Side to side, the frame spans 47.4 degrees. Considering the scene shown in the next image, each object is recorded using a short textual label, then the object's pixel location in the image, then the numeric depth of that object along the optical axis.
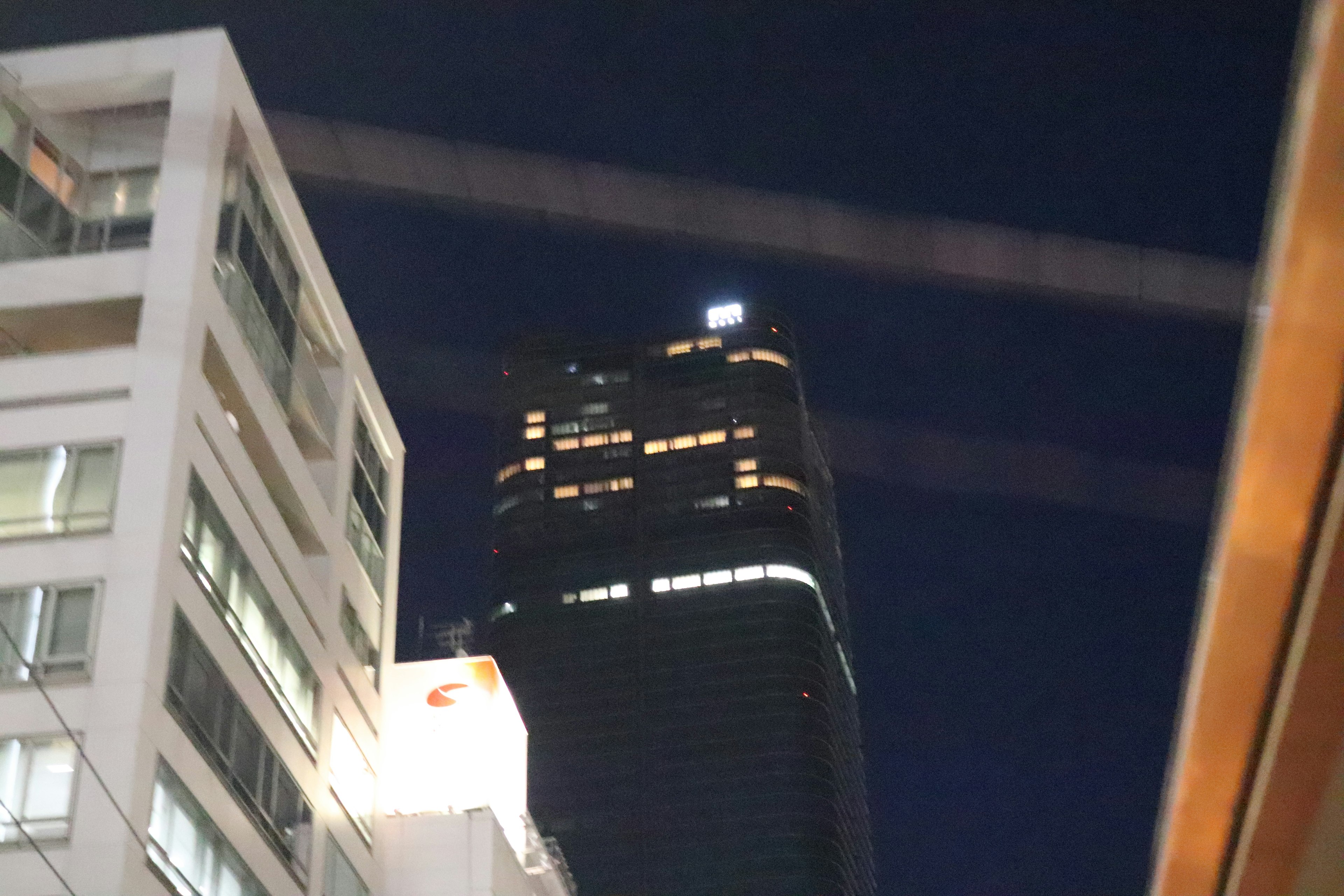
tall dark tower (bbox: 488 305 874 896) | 164.88
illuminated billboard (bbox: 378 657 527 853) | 38.59
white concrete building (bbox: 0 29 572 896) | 23.81
